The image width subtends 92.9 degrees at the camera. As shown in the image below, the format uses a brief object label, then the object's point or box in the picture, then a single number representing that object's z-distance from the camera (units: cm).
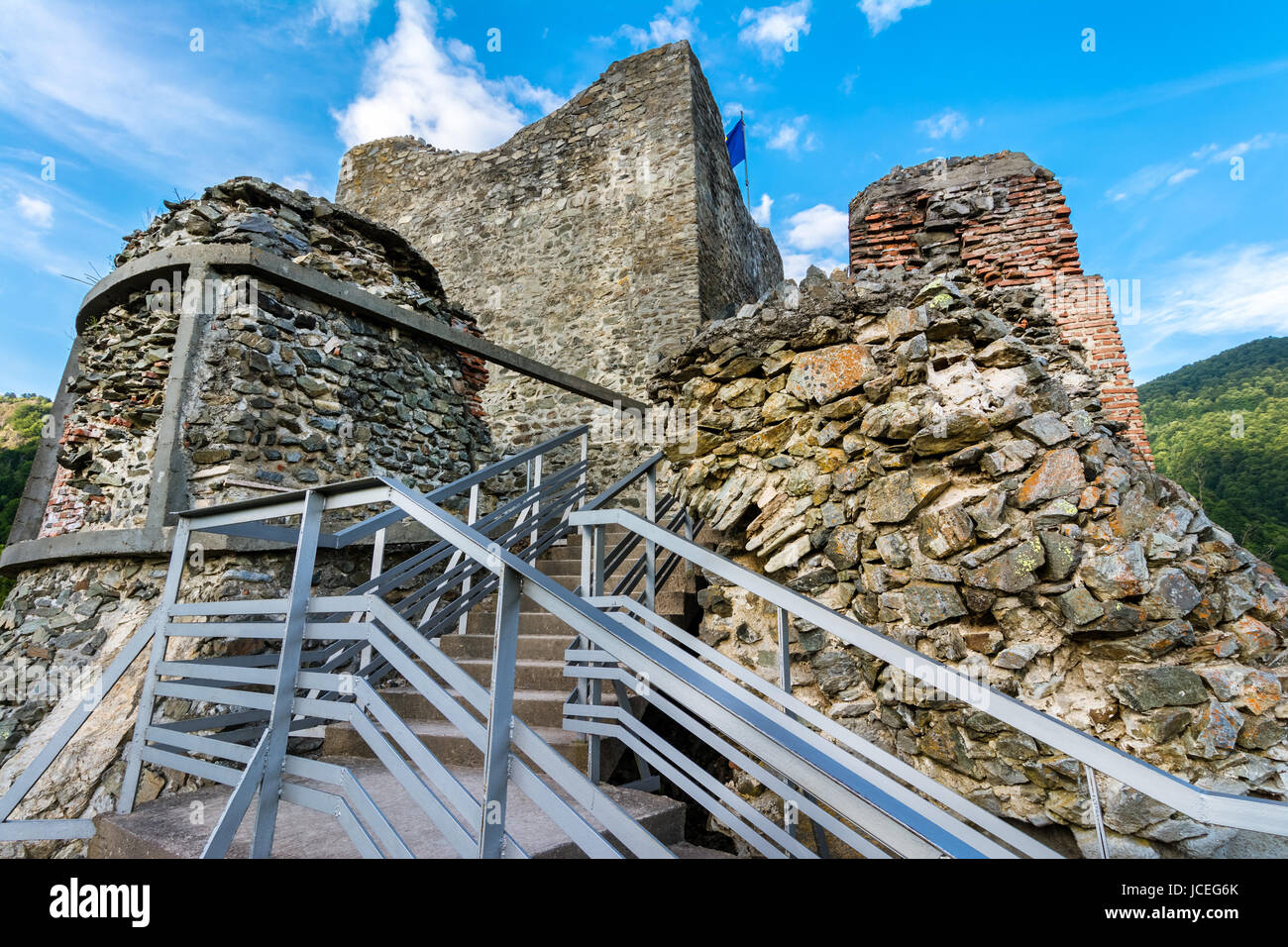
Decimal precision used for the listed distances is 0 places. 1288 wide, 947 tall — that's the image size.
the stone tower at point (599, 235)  955
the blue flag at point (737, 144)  1263
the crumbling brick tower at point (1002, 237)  412
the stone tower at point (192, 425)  345
